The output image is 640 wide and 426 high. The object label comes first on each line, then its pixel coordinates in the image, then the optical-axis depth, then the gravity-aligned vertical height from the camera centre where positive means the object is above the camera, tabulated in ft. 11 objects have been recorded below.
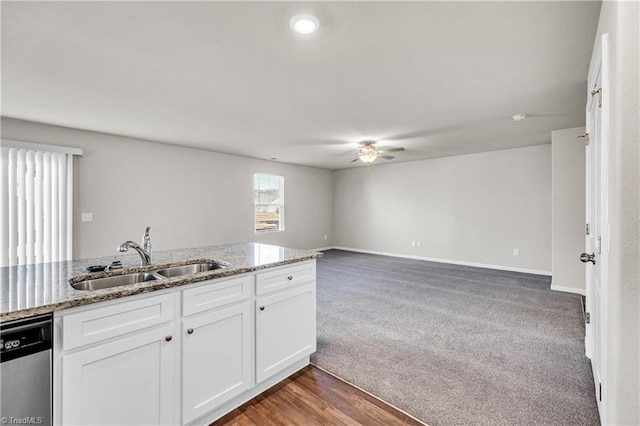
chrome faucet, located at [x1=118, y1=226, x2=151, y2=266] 6.22 -0.79
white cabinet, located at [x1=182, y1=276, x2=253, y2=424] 5.36 -2.69
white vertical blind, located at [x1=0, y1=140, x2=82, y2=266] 11.76 +0.47
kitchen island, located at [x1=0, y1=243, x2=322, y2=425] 4.18 -2.19
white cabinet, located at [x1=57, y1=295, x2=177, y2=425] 4.16 -2.44
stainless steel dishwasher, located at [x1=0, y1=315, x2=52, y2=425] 3.68 -2.07
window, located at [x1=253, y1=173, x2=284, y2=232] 22.56 +0.93
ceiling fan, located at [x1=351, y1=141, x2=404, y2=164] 16.01 +3.51
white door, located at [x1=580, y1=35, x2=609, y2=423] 4.67 -0.29
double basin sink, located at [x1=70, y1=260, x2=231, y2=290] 5.86 -1.39
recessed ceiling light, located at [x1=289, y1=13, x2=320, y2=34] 5.67 +3.85
